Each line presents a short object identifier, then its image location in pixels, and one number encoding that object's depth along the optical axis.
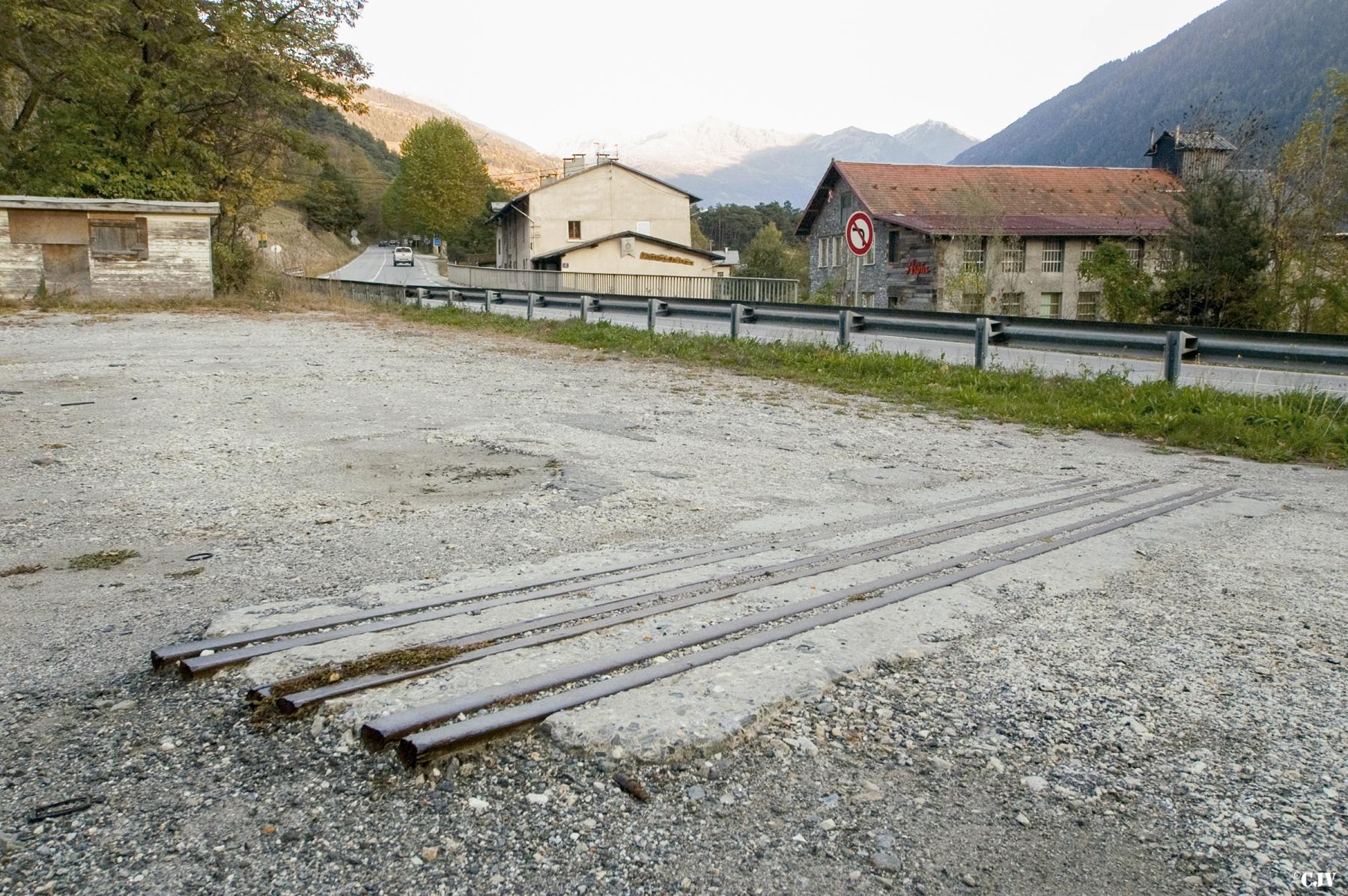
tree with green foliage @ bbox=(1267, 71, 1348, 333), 23.20
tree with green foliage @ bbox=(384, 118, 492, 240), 96.12
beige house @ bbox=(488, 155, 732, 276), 59.19
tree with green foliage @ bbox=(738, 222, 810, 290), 74.44
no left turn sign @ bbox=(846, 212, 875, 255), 15.51
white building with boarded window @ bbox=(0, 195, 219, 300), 22.53
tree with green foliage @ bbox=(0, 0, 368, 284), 26.16
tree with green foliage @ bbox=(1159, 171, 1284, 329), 24.47
